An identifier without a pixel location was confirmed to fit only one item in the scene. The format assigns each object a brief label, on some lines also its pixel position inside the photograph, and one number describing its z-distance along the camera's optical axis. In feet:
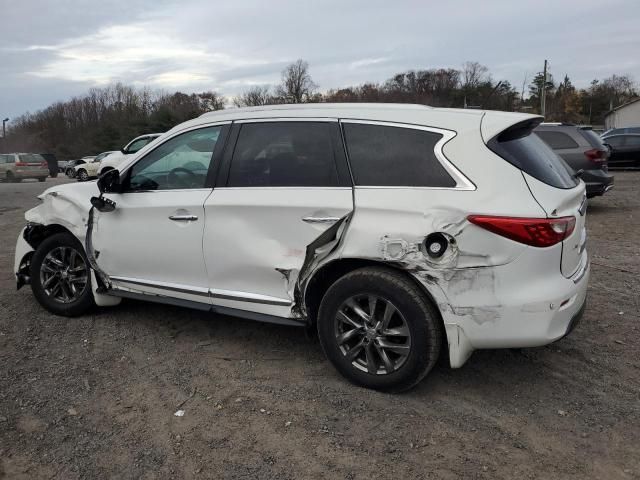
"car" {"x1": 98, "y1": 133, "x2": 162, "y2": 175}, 55.62
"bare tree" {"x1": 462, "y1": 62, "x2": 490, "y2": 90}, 239.52
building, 231.09
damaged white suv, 9.82
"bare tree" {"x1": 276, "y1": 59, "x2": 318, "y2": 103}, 247.91
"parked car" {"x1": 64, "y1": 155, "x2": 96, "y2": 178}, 113.29
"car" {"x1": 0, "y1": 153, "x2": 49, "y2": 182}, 96.37
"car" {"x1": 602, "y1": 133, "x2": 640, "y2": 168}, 66.28
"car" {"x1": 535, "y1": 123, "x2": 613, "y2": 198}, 33.82
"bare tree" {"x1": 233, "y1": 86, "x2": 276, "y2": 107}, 231.73
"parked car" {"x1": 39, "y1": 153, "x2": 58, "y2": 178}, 121.91
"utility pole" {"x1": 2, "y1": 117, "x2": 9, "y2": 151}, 272.70
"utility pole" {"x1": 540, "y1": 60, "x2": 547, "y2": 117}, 169.74
